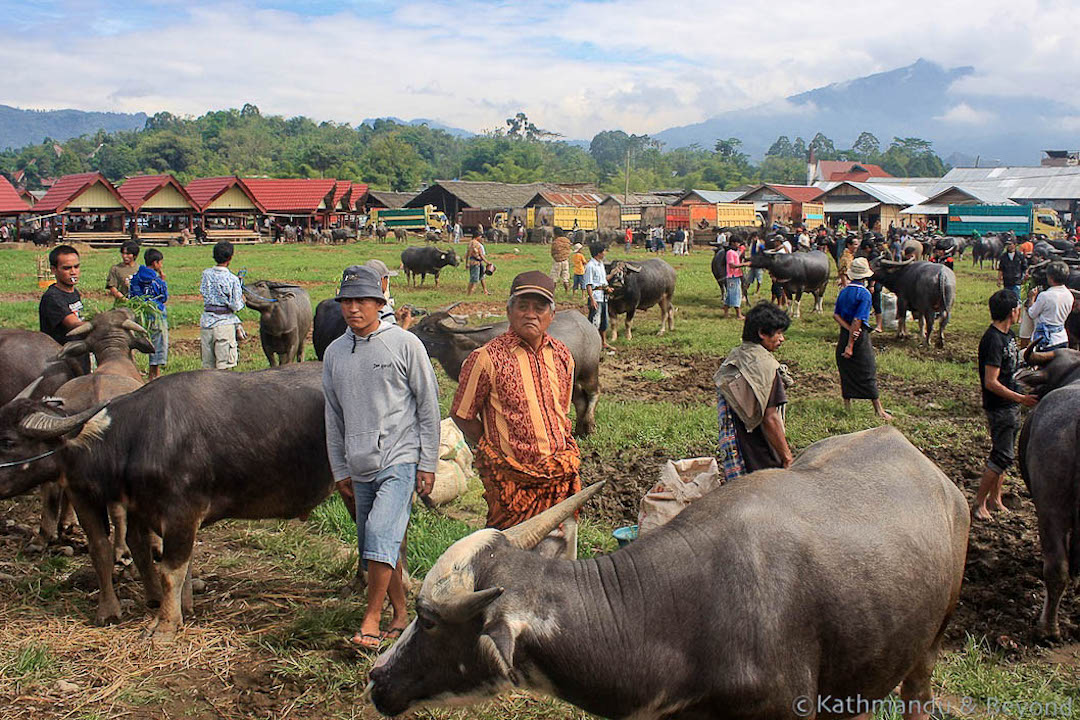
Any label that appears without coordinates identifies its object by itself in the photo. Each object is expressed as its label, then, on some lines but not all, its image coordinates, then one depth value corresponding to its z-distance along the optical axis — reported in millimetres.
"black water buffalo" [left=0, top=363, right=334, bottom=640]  4551
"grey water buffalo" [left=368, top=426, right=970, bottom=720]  2766
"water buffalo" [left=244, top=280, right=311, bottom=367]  10320
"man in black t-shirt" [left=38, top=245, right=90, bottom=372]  7086
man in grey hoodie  4113
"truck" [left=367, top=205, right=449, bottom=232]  47219
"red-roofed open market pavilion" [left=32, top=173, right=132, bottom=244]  41094
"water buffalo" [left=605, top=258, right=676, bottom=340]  14109
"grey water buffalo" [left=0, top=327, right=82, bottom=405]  6773
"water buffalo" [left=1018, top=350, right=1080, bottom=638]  4656
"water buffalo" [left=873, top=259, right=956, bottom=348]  13180
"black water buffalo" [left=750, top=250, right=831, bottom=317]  16750
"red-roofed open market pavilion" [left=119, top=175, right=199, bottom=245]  42875
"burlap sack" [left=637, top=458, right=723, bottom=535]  4531
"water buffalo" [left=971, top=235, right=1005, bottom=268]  30969
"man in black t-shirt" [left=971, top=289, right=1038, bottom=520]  6117
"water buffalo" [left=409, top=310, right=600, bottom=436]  8359
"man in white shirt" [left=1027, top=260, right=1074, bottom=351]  7578
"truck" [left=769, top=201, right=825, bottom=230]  48625
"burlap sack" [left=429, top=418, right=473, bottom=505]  6685
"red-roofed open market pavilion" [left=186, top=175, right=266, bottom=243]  44969
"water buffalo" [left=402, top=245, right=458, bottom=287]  22719
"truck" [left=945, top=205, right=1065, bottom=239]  38812
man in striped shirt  3963
